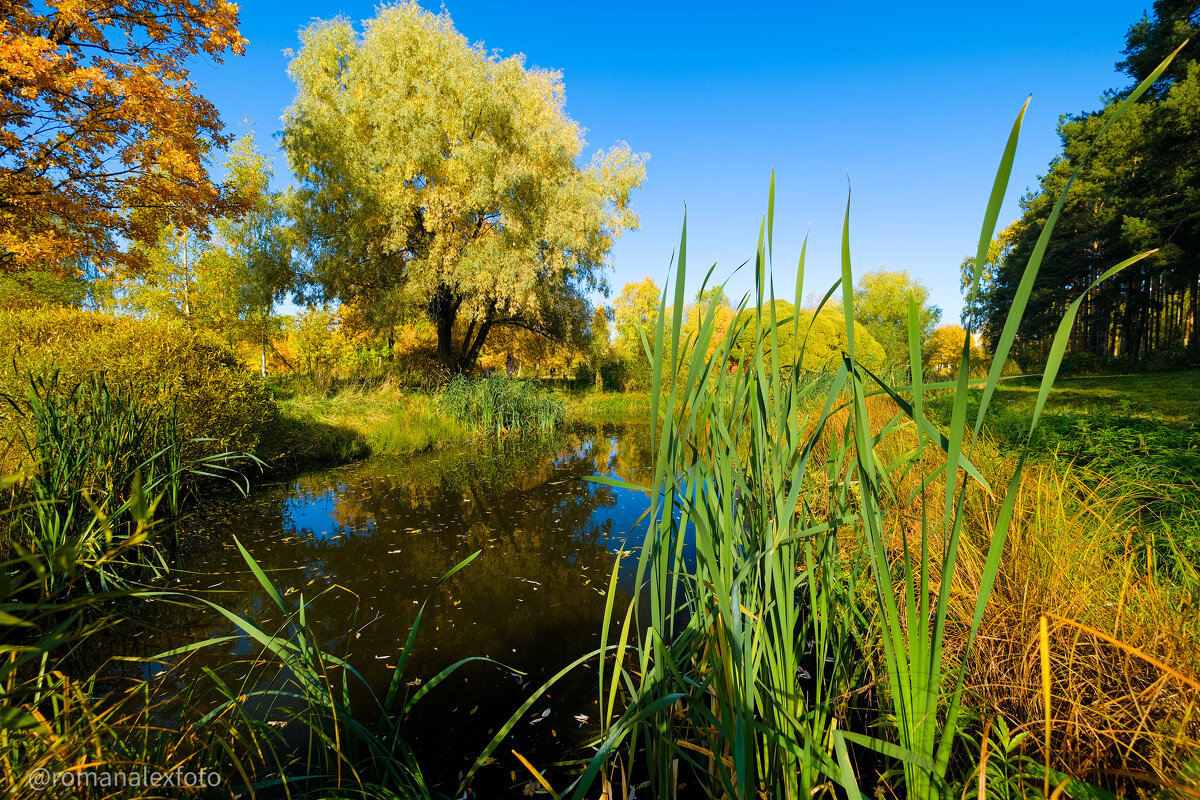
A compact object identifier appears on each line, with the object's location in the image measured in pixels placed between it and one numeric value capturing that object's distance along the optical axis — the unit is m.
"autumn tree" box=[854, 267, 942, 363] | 34.56
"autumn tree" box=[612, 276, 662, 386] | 24.11
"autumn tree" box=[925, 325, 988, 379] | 36.34
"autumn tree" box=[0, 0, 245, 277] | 6.09
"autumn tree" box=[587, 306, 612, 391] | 15.32
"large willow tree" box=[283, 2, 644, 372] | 11.52
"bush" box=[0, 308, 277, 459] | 4.43
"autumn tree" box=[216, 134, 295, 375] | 12.38
